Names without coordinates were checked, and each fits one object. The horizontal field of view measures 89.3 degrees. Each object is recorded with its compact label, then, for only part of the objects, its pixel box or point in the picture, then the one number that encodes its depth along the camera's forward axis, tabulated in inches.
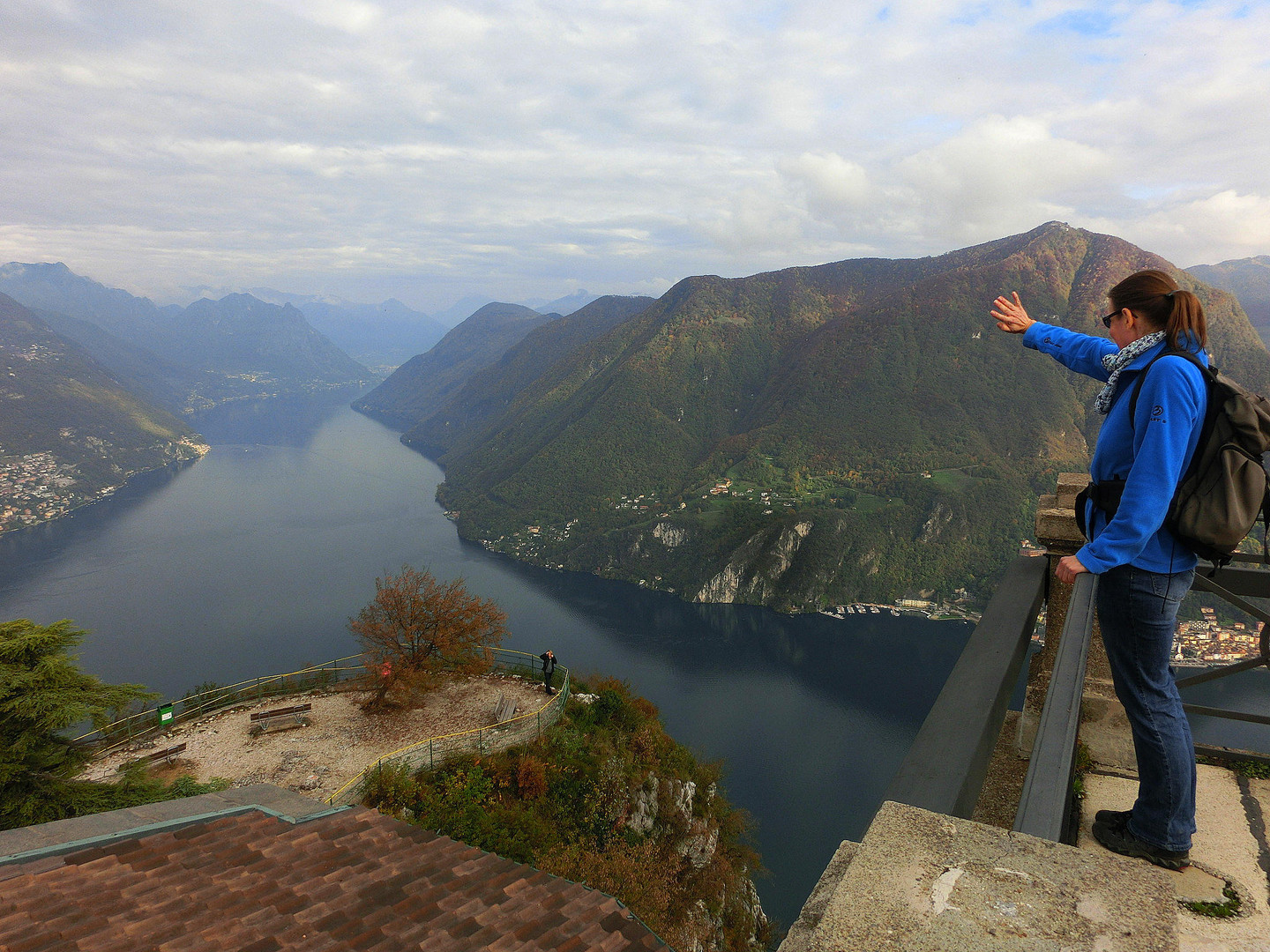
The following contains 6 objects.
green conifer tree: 440.5
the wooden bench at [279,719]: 682.5
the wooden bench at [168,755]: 633.6
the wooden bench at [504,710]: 727.1
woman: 91.2
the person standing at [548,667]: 763.3
